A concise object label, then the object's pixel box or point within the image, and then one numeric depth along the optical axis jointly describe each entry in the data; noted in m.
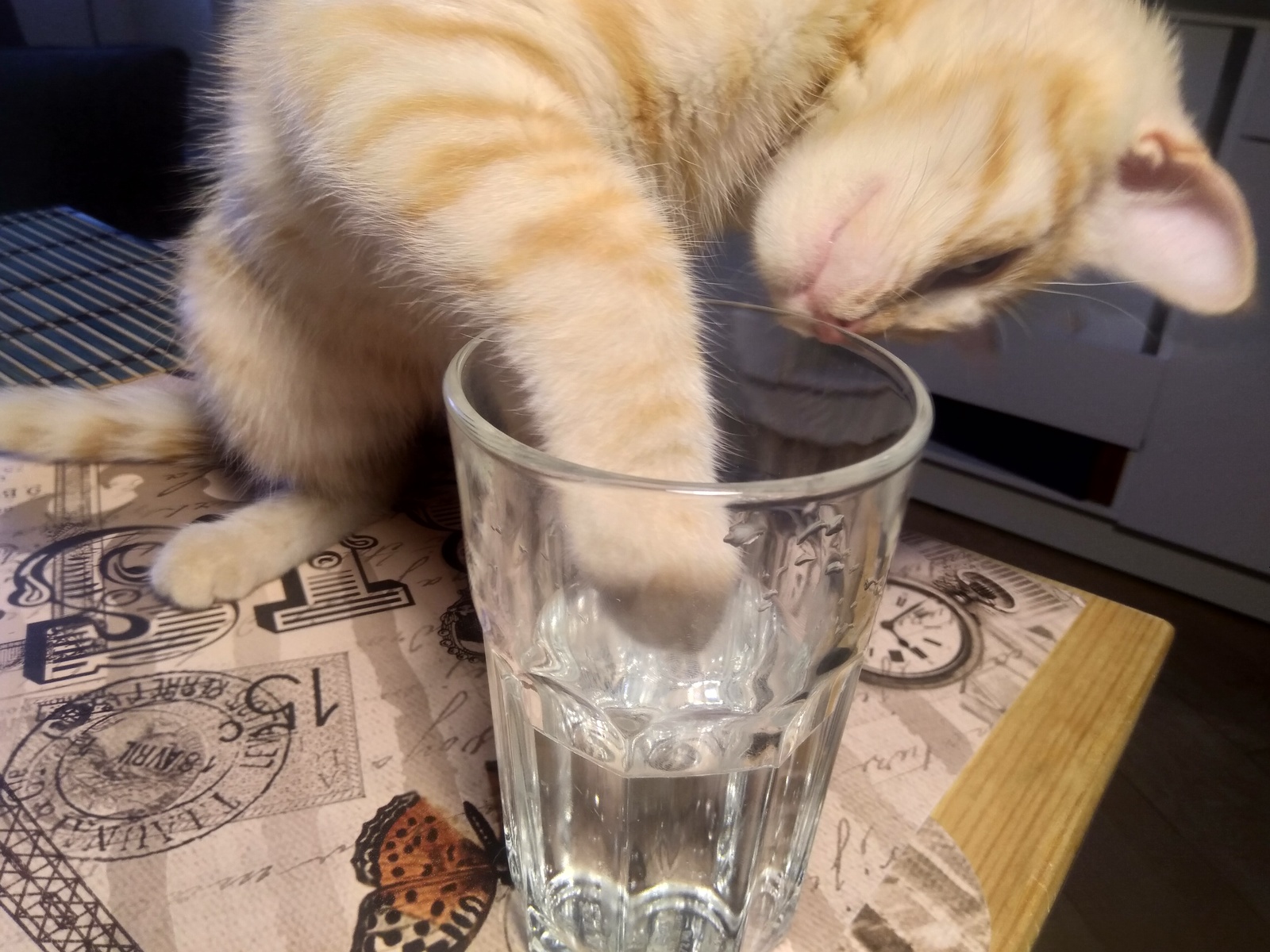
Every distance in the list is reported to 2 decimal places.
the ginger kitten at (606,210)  0.36
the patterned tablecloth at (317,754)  0.36
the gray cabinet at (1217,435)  1.08
